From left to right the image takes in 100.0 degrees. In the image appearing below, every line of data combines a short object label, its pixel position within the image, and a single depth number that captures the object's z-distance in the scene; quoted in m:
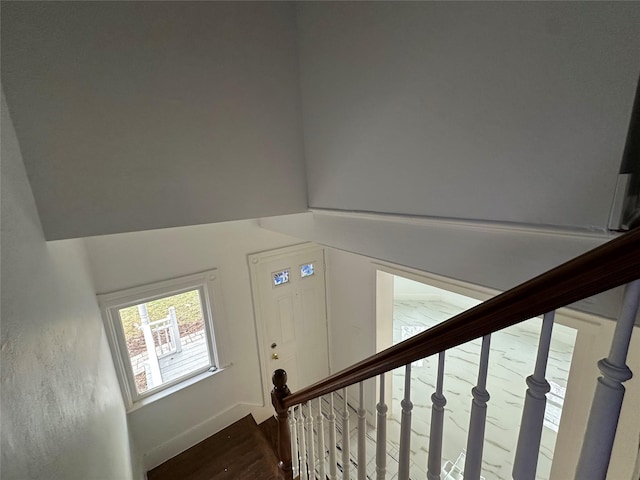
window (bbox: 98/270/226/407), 2.23
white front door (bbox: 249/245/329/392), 2.97
